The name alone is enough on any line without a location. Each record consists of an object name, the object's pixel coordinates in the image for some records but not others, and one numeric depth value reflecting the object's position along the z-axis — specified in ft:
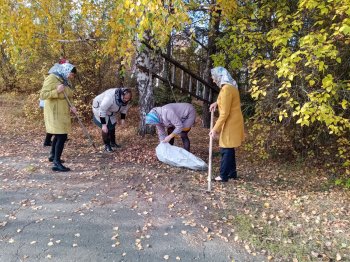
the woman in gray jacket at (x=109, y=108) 19.02
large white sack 17.06
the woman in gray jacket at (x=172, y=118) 16.92
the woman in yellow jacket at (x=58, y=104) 15.48
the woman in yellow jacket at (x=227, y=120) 14.49
